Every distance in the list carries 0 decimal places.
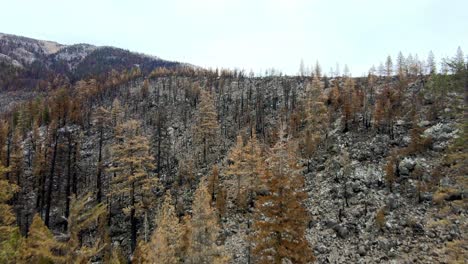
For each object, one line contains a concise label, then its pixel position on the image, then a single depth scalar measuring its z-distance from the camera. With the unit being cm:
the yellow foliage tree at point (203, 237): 1967
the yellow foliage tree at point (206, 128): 5906
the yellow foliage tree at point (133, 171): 3484
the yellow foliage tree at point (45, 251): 1305
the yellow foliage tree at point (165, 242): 2023
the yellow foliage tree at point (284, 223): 1714
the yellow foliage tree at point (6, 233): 1493
